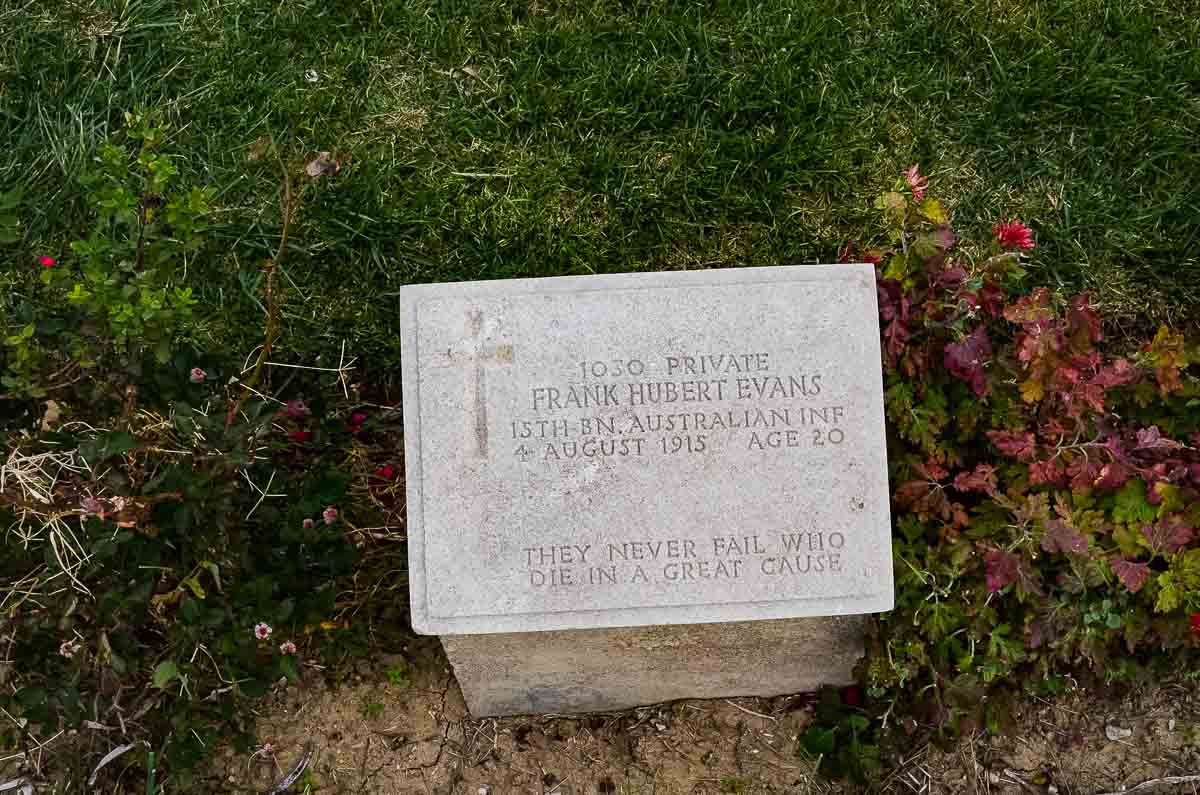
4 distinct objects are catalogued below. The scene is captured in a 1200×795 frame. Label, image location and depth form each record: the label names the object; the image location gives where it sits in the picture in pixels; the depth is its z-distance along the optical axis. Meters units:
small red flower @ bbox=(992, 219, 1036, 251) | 2.38
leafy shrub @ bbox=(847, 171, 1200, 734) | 2.40
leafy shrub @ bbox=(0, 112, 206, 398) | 2.32
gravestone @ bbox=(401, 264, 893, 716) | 2.26
